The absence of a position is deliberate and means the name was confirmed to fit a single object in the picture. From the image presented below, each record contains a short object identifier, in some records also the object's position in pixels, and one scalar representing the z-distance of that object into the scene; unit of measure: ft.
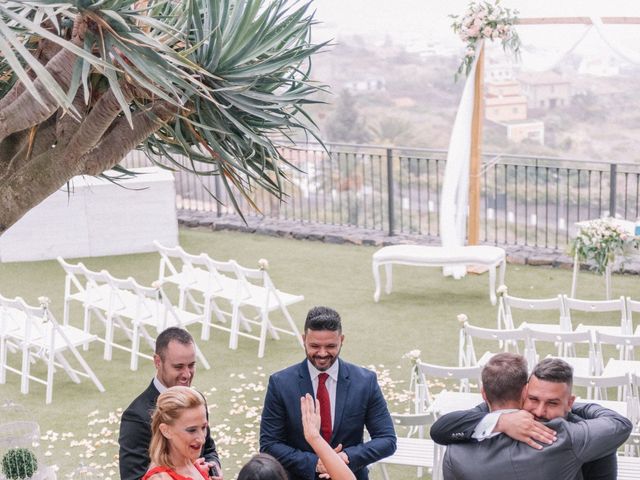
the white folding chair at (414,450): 19.03
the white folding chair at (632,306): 26.49
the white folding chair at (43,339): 27.53
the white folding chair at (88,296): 31.78
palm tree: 14.62
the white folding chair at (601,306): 26.40
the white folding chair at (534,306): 26.68
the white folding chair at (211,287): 31.81
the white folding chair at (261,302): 30.68
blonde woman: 12.25
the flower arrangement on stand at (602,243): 32.53
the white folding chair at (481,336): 23.65
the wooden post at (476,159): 37.58
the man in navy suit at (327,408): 14.73
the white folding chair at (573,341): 23.30
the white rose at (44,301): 26.84
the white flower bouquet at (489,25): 36.32
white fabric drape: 37.52
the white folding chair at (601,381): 20.16
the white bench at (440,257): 35.19
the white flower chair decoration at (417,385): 21.81
